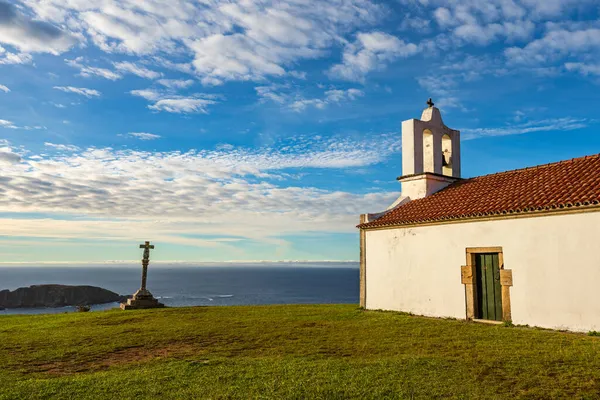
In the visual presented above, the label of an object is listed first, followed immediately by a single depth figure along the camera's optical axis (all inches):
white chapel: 421.4
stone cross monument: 708.7
